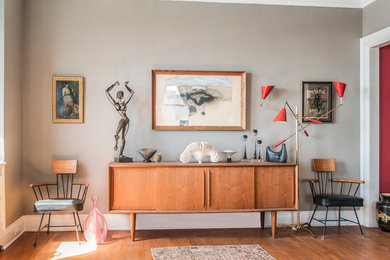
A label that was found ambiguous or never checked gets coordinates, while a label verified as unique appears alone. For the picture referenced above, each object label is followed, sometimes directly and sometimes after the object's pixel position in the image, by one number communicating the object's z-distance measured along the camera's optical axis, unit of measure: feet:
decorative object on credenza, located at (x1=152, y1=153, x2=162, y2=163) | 14.42
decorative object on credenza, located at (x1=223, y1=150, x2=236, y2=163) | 14.99
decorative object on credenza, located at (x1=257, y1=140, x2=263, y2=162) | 15.47
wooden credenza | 13.87
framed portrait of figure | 15.33
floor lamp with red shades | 15.01
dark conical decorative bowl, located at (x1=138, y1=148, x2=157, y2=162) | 14.55
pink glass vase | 13.53
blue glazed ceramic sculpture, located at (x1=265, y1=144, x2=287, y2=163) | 14.83
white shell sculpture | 14.33
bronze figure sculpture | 14.56
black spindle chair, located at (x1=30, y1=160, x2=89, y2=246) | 14.57
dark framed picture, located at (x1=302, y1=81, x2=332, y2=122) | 16.39
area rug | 12.01
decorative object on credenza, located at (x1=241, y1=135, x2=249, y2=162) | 15.58
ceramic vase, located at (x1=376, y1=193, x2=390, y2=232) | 15.20
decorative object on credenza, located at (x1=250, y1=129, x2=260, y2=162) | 15.57
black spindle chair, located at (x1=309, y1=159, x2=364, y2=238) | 15.29
